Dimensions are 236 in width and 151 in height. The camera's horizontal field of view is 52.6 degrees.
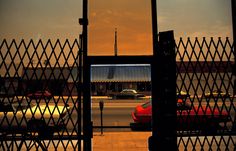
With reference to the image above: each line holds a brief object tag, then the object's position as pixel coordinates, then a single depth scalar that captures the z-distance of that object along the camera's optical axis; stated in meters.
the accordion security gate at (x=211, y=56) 4.73
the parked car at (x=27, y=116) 8.58
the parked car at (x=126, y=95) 31.31
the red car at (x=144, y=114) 9.32
